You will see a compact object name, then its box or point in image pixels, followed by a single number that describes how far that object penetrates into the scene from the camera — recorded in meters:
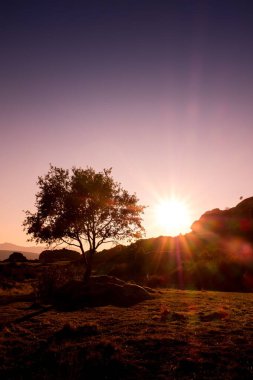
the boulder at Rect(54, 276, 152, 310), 30.86
